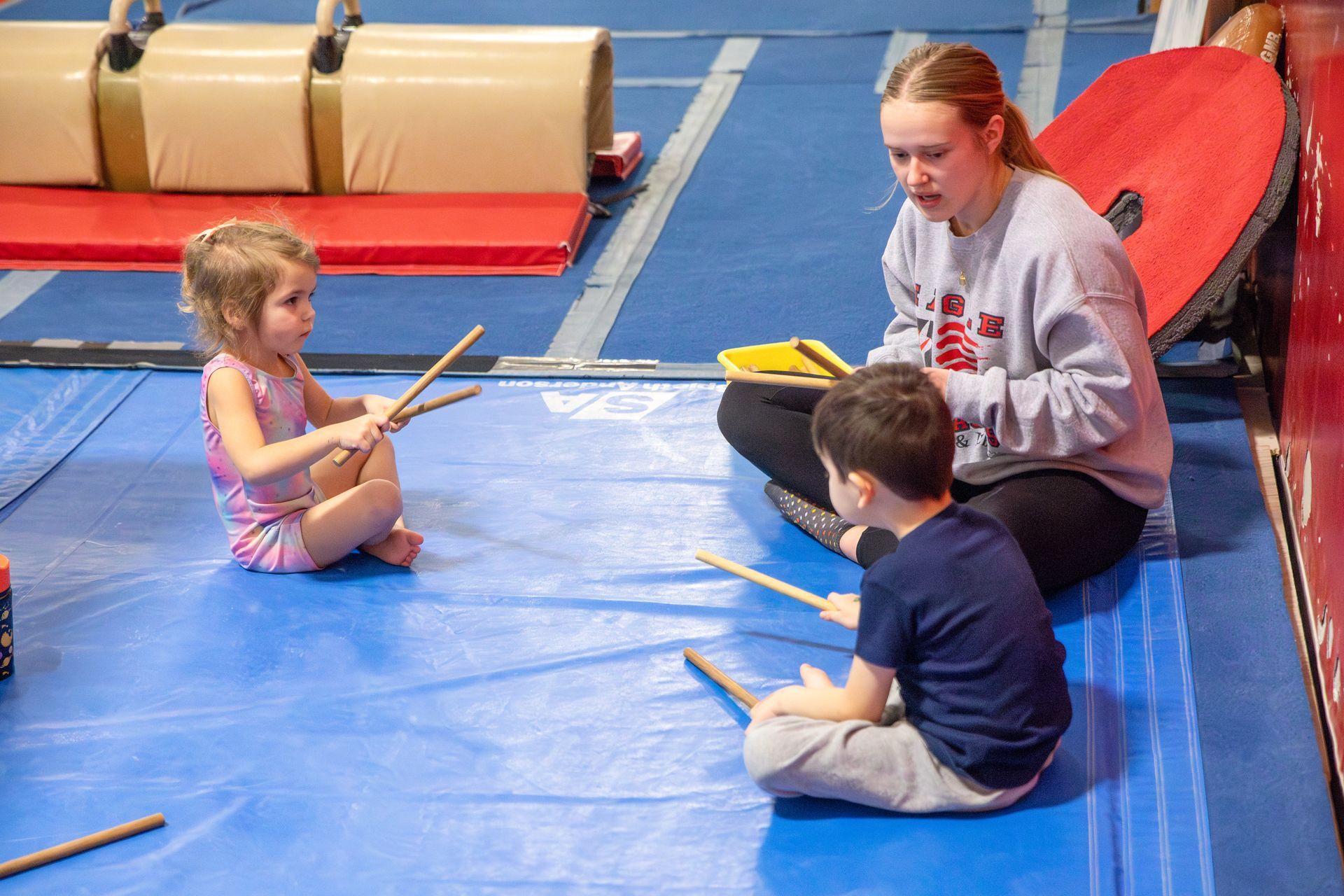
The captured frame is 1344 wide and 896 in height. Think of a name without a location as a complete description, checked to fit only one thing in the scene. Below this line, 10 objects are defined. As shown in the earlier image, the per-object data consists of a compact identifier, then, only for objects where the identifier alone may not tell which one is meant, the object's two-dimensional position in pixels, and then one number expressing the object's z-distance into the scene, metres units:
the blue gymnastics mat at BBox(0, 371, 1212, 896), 3.52
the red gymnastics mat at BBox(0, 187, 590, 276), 7.86
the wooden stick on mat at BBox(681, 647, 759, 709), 4.04
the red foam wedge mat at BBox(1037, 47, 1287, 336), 5.69
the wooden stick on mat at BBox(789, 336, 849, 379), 3.98
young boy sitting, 3.30
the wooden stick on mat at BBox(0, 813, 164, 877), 3.52
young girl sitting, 4.50
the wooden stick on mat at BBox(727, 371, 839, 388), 4.21
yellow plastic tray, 5.52
